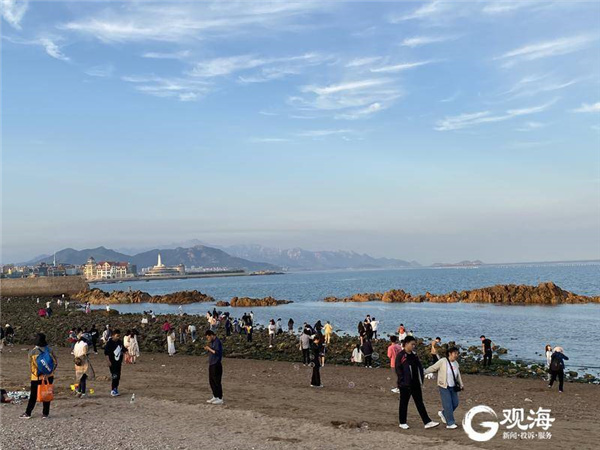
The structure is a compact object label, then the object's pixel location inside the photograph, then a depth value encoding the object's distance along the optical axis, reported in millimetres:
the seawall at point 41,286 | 112375
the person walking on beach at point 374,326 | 35125
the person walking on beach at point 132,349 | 24844
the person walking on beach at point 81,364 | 15102
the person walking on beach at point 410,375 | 11539
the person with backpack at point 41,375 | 12516
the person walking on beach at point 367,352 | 25464
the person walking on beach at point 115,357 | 15609
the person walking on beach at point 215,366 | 14469
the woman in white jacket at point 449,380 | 11453
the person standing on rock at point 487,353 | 26203
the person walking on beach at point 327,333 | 31325
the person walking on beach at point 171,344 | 28956
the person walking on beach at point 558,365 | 18891
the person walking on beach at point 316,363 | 18031
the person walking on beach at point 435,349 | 22645
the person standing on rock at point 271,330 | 33469
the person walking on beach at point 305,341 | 22092
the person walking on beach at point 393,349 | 17953
